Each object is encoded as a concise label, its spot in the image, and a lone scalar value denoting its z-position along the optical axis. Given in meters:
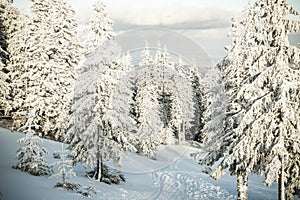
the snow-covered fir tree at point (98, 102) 21.23
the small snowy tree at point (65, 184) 16.80
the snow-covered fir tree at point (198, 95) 66.56
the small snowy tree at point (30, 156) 17.28
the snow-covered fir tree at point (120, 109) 21.92
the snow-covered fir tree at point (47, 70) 29.48
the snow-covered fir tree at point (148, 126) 46.22
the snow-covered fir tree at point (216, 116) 20.05
